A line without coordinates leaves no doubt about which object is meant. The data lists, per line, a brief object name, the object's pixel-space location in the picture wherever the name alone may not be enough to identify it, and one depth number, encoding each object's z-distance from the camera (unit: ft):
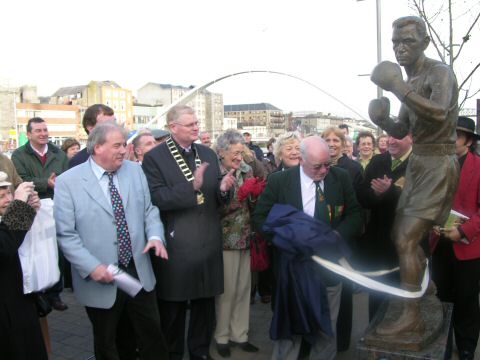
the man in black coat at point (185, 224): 12.10
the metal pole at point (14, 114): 190.23
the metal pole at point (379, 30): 45.93
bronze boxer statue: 9.43
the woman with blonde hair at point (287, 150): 16.72
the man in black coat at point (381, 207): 13.25
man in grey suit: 10.43
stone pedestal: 9.24
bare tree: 24.32
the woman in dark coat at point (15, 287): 9.15
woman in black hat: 12.29
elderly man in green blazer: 11.46
